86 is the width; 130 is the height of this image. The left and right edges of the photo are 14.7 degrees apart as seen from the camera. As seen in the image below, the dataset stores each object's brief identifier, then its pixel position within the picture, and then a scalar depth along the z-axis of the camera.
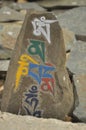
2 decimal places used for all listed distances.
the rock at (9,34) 3.63
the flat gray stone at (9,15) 4.14
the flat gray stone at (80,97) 2.75
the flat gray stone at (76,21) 3.95
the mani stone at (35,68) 2.61
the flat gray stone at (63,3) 4.64
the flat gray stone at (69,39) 3.65
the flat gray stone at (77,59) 3.30
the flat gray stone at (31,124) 2.51
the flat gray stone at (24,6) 4.55
